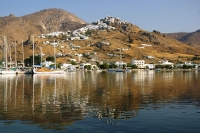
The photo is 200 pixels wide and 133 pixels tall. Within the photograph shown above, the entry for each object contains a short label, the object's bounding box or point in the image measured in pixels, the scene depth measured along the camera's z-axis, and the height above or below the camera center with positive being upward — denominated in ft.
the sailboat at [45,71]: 332.39 -3.66
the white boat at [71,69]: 507.46 -2.40
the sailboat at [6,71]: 335.16 -3.10
